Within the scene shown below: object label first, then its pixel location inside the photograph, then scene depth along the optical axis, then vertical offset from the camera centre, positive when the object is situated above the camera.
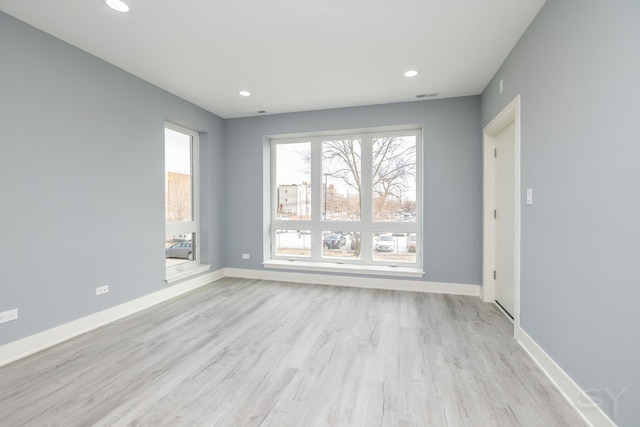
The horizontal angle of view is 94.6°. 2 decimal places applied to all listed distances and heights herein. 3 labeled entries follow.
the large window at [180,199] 4.11 +0.19
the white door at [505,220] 3.15 -0.08
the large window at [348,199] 4.48 +0.22
